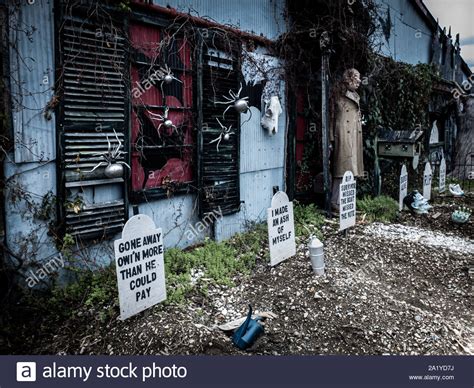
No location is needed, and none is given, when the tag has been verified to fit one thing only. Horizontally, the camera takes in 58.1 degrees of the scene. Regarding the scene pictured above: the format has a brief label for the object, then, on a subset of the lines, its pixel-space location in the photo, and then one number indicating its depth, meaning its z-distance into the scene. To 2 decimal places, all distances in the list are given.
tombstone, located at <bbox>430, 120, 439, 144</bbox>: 13.68
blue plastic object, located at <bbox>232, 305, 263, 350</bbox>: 3.16
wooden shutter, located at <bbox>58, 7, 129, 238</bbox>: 3.85
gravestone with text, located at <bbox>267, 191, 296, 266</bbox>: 4.57
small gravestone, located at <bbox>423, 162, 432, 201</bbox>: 8.07
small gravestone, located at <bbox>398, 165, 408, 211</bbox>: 7.39
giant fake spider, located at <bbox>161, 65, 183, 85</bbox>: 4.70
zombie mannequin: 7.07
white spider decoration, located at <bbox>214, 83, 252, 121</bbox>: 5.53
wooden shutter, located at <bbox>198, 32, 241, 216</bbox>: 5.25
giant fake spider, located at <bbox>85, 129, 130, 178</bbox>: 4.12
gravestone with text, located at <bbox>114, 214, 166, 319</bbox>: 3.24
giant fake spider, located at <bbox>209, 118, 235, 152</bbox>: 5.47
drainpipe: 6.61
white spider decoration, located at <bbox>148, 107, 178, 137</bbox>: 4.74
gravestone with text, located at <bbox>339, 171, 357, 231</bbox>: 5.50
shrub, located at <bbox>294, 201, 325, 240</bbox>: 5.99
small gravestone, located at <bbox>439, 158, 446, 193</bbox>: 9.32
